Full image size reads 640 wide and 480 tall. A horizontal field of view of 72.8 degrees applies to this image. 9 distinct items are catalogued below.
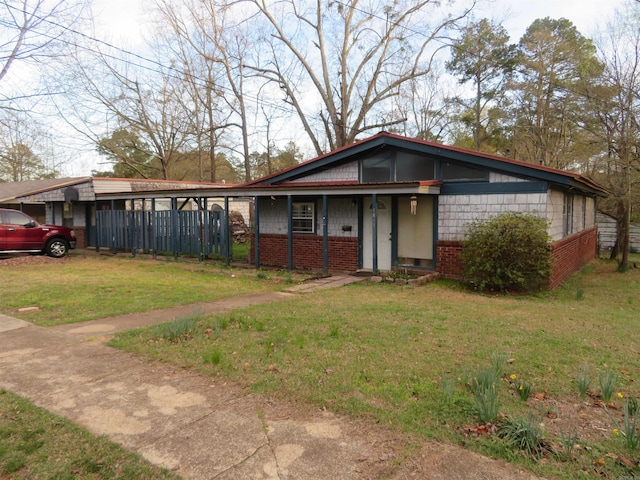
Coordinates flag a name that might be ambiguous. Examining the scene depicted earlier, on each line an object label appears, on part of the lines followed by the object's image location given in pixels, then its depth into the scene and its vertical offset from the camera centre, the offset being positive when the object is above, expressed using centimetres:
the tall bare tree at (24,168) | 2836 +506
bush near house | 979 -61
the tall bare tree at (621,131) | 1348 +316
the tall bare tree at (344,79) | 2956 +1039
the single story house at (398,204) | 1060 +62
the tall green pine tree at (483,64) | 2892 +1115
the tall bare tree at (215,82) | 2867 +999
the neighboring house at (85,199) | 1819 +122
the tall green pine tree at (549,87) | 2364 +812
